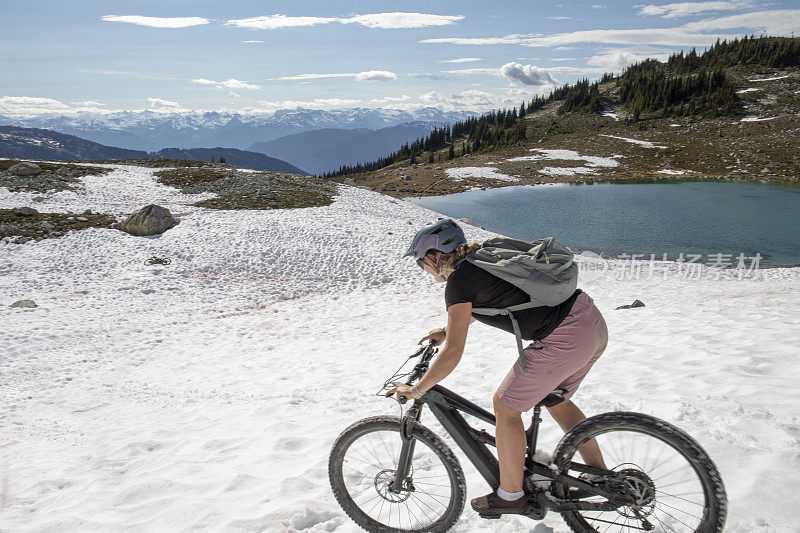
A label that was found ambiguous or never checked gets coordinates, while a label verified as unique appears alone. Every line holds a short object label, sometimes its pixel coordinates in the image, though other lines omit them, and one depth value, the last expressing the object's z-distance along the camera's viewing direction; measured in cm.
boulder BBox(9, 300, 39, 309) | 1478
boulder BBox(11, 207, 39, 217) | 2527
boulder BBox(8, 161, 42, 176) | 3553
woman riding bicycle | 343
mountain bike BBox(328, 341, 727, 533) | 330
